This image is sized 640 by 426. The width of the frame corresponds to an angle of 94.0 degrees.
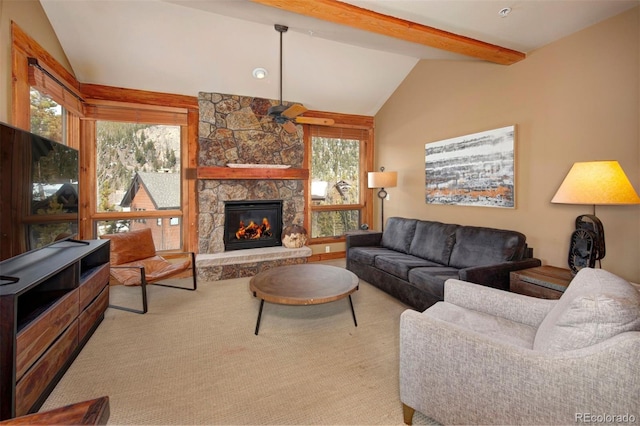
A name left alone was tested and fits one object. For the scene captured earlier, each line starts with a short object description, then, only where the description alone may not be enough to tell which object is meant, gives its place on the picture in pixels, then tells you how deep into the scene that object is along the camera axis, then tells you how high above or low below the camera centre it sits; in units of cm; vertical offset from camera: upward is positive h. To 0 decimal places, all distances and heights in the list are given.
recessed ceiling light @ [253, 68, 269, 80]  416 +191
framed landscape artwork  337 +50
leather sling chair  310 -64
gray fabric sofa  279 -54
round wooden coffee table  254 -73
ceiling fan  301 +101
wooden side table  231 -58
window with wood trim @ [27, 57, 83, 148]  278 +113
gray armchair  108 -66
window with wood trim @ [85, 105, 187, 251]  402 +54
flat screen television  180 +11
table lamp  207 +11
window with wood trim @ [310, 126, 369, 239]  539 +54
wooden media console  149 -70
